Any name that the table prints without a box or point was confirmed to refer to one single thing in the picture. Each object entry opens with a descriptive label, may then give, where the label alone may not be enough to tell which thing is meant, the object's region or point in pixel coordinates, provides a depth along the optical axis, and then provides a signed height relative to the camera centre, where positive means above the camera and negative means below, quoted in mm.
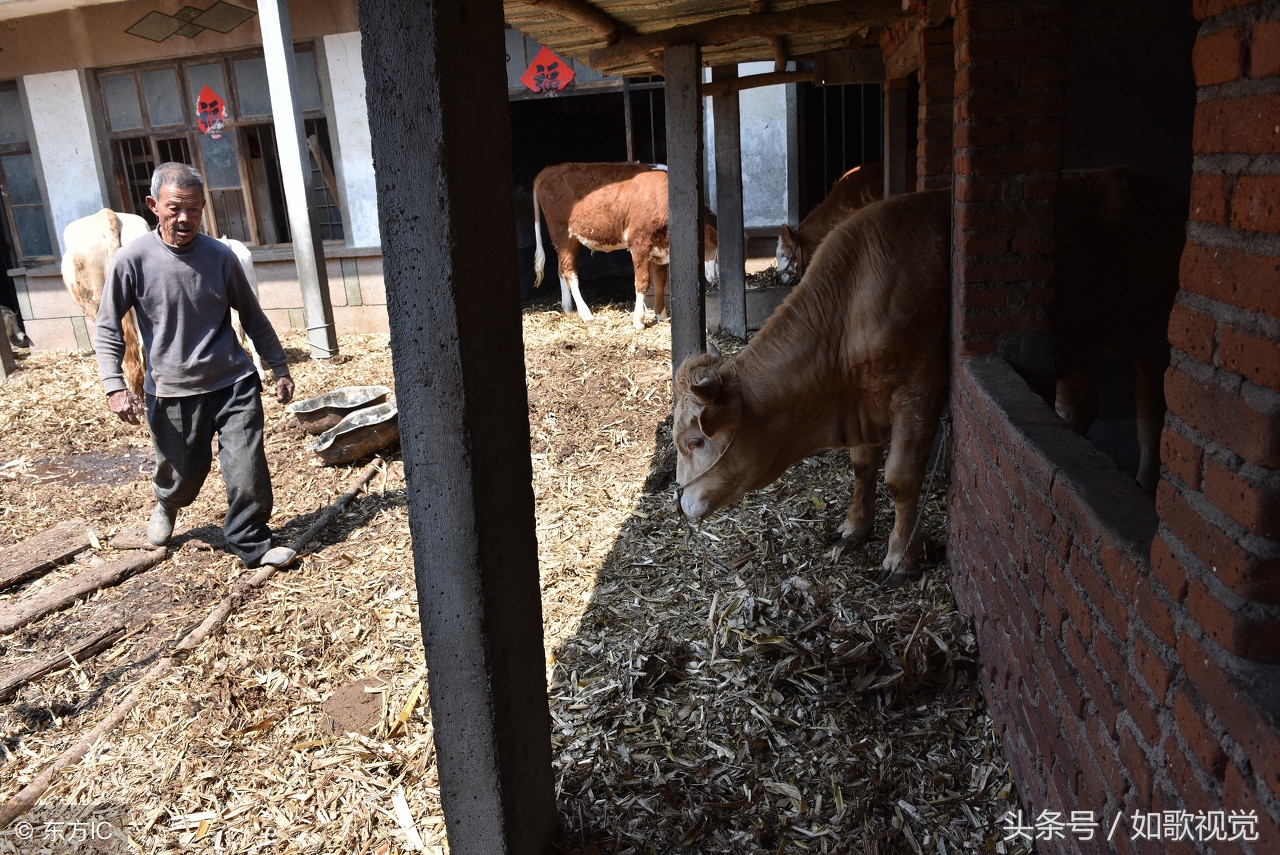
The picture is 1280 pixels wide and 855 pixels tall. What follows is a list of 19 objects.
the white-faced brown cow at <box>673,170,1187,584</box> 3869 -750
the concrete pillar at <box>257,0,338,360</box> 8883 +468
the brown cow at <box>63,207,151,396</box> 8562 -237
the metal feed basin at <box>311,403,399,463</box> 6383 -1622
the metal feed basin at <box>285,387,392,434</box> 6859 -1502
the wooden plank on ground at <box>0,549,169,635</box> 4395 -1876
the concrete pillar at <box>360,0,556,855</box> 1817 -423
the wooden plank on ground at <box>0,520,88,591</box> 4926 -1861
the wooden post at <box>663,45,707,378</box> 5379 -15
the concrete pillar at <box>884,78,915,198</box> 7238 +298
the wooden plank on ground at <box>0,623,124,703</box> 3766 -1912
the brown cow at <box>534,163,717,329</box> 11039 -283
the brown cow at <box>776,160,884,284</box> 10289 -447
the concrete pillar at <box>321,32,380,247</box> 11062 +983
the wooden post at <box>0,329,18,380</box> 10312 -1437
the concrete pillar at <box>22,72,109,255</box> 11891 +1207
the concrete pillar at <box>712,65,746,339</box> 9500 -300
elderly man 4430 -693
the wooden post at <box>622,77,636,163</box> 10758 +1010
